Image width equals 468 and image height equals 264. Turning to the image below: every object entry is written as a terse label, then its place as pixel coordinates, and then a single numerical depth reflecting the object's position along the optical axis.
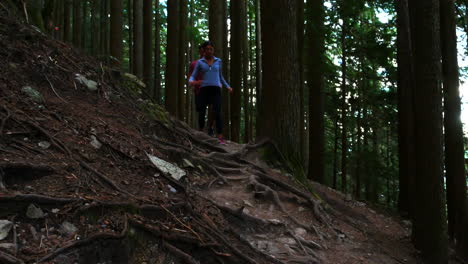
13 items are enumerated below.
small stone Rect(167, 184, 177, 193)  3.80
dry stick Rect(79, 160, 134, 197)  3.17
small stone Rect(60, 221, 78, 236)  2.49
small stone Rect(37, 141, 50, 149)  3.28
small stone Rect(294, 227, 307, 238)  4.51
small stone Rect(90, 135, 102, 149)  3.80
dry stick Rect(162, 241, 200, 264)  2.85
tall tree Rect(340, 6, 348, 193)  14.04
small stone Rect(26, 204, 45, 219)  2.47
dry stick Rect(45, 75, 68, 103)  4.43
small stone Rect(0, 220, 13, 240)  2.23
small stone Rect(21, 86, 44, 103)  3.95
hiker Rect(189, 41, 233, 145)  7.23
